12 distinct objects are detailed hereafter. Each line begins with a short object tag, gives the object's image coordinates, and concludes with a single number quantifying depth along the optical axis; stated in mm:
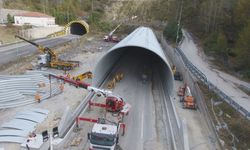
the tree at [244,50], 36906
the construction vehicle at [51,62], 34312
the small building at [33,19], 63406
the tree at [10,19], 62938
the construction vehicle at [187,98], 24531
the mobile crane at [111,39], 65188
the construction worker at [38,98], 23719
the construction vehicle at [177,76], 34062
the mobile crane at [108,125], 15484
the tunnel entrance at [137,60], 26734
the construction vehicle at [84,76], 28164
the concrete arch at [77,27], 78800
